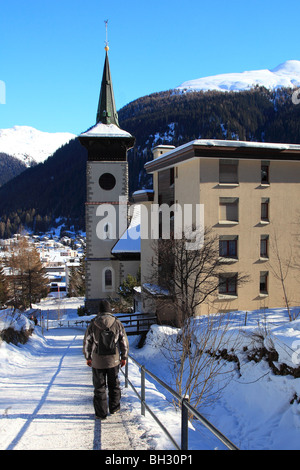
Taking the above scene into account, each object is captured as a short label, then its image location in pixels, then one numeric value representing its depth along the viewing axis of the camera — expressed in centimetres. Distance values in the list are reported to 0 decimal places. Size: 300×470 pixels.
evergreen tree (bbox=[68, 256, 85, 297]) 5453
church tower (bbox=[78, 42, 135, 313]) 3700
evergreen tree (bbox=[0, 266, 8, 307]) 4481
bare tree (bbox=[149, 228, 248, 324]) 1927
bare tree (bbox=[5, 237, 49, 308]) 4844
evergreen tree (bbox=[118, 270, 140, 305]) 3225
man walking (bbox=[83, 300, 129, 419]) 569
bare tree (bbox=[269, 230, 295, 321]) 2109
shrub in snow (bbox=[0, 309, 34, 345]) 1362
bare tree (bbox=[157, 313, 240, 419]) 1177
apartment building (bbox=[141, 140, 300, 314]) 2008
